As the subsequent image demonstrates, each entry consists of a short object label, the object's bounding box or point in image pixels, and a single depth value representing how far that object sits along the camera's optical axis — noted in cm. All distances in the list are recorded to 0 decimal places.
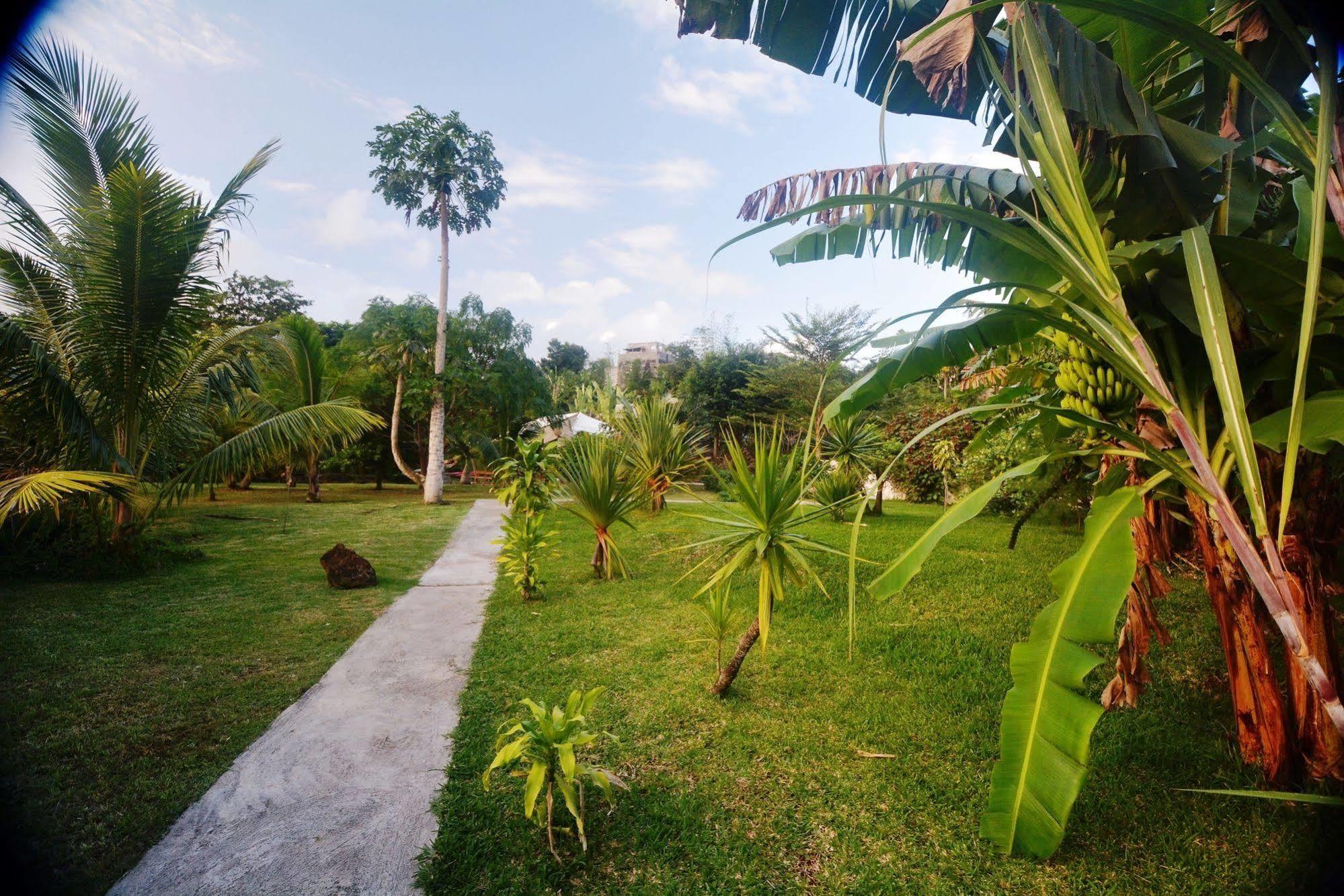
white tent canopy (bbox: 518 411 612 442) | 1895
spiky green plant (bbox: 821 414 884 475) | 782
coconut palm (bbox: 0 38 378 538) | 491
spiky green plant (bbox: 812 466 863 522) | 673
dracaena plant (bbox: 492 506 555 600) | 524
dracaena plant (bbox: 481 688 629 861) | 189
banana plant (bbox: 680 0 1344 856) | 112
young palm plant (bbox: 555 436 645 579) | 575
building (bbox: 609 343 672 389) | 3944
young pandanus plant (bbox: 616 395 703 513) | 803
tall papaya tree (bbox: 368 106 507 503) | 1401
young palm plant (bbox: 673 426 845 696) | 299
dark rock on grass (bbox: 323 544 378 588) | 570
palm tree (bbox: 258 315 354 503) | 1152
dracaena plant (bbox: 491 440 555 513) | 536
